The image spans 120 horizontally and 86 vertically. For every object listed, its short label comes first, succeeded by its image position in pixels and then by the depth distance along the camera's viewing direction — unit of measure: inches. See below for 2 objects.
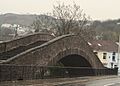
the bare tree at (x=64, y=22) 2015.4
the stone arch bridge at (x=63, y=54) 906.7
